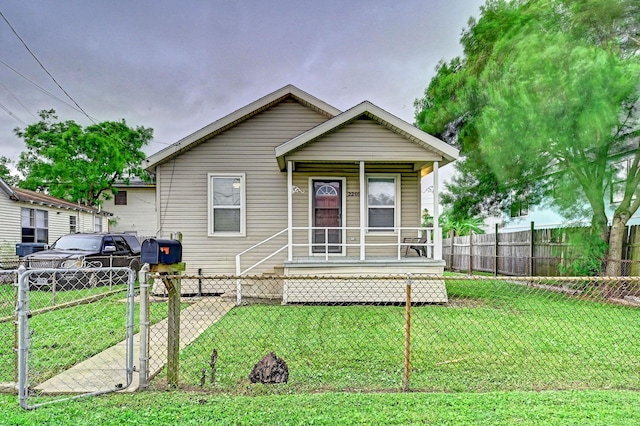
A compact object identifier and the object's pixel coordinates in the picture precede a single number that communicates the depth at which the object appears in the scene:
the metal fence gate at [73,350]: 2.99
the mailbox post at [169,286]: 3.42
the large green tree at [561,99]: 8.04
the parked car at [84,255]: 10.12
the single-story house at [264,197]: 9.78
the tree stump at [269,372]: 3.50
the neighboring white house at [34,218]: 14.16
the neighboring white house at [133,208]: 24.83
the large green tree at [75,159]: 21.56
